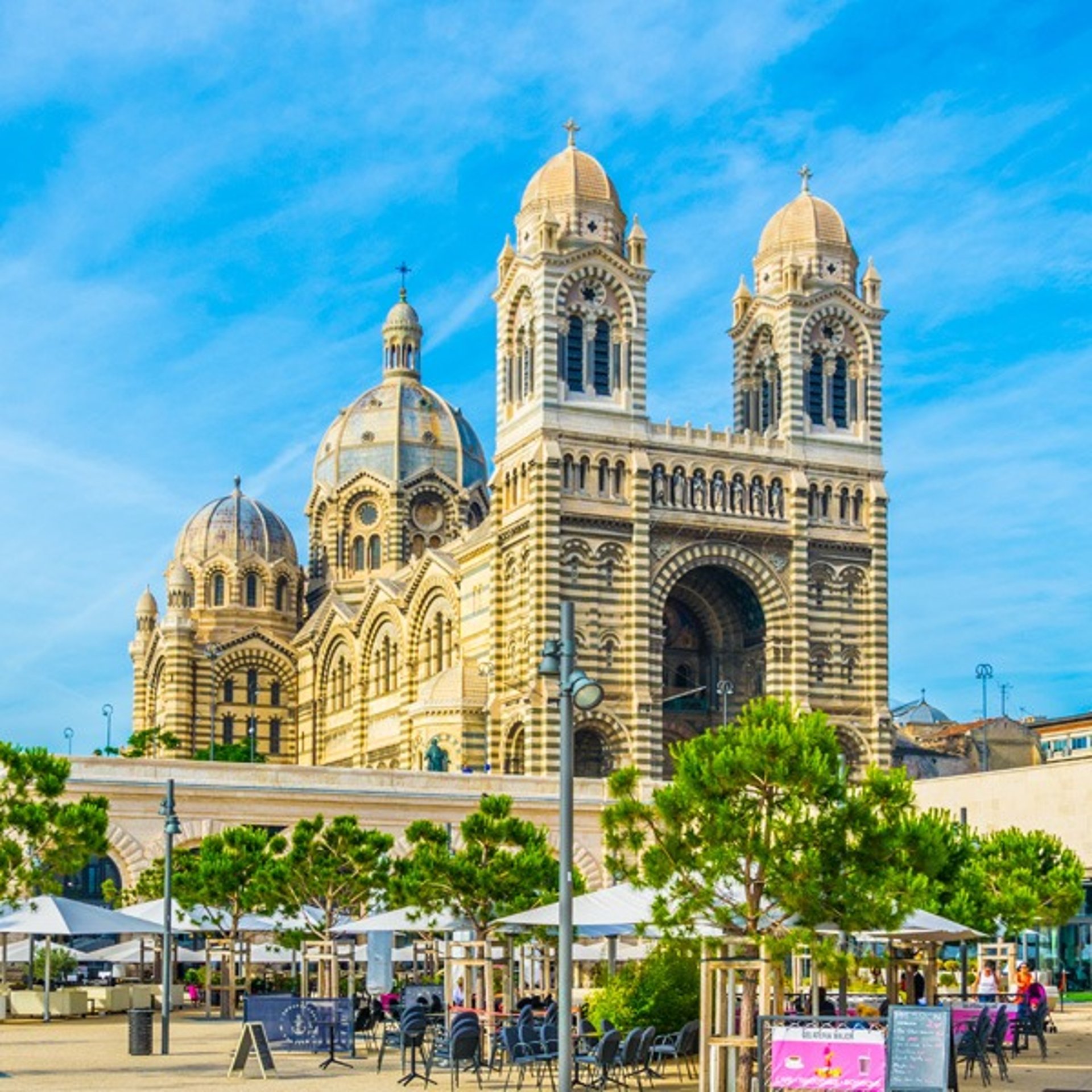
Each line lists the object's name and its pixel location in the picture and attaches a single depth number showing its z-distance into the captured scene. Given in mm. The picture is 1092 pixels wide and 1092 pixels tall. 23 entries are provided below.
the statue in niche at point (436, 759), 71438
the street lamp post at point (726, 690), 73750
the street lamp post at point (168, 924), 32031
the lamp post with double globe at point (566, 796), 20297
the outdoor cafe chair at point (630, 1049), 24859
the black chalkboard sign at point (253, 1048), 27469
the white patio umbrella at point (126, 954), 51000
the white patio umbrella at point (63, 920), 35375
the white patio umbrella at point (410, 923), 36344
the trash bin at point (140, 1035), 31406
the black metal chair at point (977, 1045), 26922
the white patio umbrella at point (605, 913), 28062
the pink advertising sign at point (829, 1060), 21938
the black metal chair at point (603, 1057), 24516
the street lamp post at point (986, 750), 83556
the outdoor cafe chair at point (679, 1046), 26359
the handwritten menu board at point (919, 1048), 21781
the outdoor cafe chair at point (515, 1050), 25812
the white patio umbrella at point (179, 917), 43625
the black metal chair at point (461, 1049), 26297
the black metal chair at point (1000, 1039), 27781
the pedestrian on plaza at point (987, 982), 37044
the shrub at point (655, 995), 28125
